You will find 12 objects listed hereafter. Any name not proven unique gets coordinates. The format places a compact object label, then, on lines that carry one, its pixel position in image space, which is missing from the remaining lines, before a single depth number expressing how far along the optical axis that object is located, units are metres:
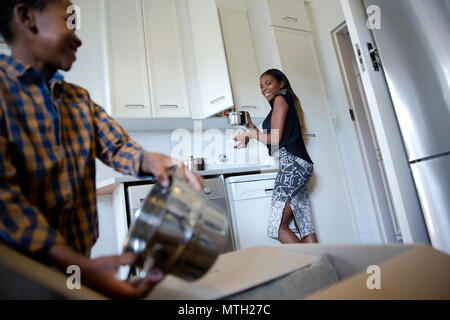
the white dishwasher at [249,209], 1.77
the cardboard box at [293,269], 0.29
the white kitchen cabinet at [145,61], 2.05
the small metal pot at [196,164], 2.01
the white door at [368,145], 2.18
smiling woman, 1.78
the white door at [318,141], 2.10
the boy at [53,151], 0.31
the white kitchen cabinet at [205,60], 2.22
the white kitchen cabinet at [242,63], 2.47
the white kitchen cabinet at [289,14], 2.42
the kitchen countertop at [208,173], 1.56
